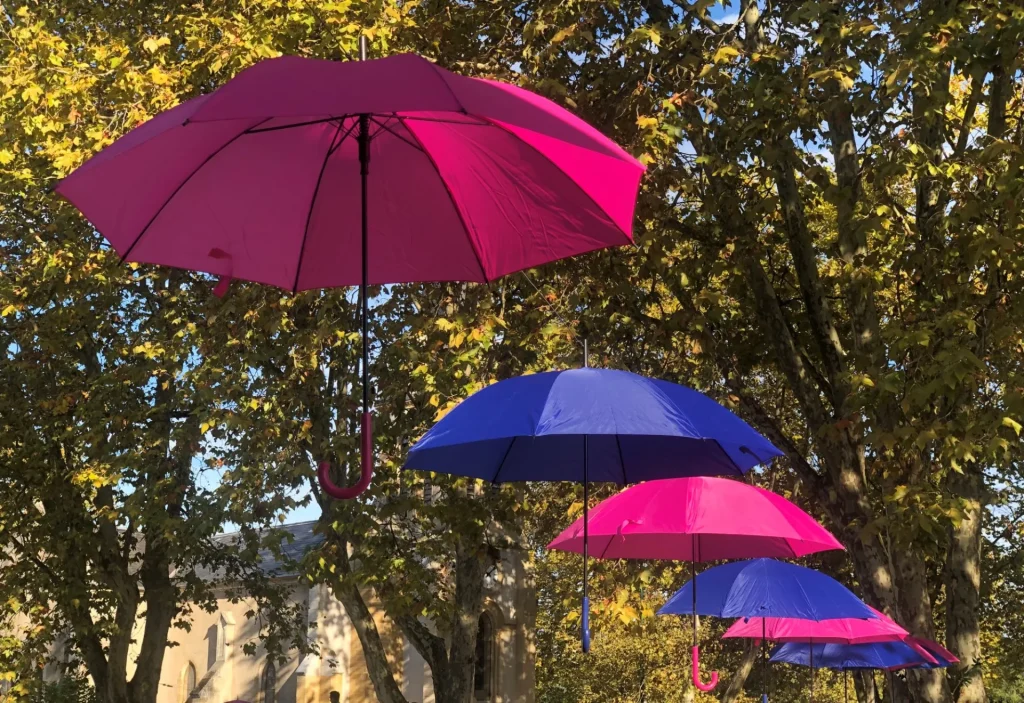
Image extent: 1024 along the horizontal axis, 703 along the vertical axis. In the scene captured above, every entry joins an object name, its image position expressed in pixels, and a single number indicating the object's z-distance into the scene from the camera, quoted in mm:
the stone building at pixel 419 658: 28797
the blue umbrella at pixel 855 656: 9875
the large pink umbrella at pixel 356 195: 4020
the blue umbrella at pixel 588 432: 5574
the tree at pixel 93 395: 12477
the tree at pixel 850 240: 8883
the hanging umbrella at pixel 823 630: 8852
